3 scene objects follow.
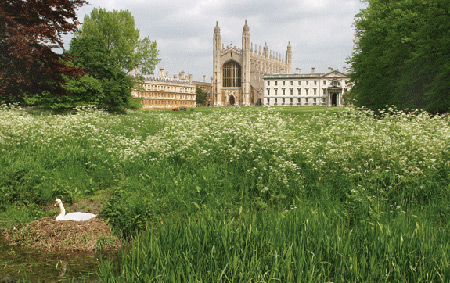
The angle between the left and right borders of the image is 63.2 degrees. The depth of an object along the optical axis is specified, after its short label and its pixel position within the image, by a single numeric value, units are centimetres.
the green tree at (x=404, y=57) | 2139
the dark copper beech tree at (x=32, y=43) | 1698
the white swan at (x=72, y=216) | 750
